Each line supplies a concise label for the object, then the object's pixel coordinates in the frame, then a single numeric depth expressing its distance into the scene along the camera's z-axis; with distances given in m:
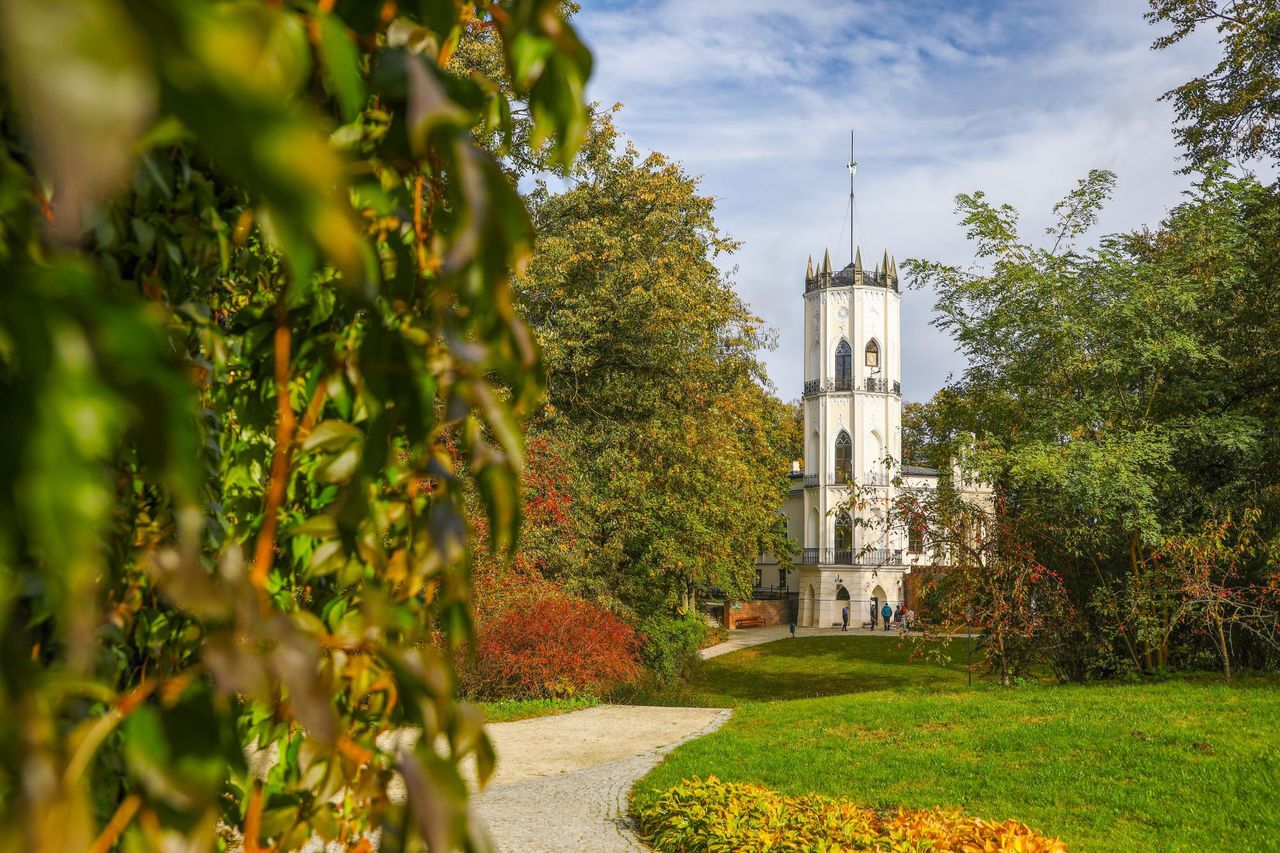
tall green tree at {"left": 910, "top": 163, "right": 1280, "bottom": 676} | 13.96
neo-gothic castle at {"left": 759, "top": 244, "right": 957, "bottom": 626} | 43.16
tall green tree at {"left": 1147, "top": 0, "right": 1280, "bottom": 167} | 14.59
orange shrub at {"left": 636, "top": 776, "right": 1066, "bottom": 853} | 5.84
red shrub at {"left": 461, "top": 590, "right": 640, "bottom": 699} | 14.50
